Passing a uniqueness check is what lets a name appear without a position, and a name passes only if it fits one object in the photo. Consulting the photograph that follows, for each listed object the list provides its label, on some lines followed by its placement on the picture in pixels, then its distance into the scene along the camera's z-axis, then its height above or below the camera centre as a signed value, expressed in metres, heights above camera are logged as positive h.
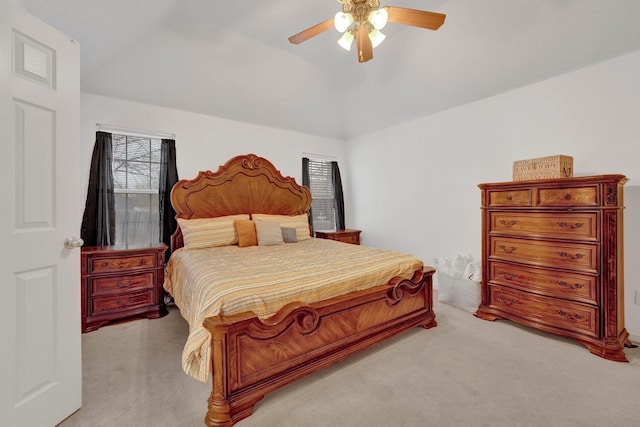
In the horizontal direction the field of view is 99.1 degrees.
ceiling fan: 1.72 +1.27
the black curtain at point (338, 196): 5.07 +0.34
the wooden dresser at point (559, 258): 2.09 -0.41
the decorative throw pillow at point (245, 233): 3.27 -0.21
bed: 1.50 -0.64
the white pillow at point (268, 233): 3.31 -0.23
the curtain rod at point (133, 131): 3.14 +1.04
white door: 1.26 -0.01
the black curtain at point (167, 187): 3.48 +0.38
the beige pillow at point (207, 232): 3.11 -0.19
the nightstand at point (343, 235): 4.42 -0.35
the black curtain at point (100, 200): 3.03 +0.20
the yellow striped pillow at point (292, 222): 3.74 -0.10
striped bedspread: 1.54 -0.44
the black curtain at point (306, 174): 4.68 +0.70
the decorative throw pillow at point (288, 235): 3.57 -0.26
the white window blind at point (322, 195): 4.91 +0.35
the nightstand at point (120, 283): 2.62 -0.67
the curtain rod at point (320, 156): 4.77 +1.06
